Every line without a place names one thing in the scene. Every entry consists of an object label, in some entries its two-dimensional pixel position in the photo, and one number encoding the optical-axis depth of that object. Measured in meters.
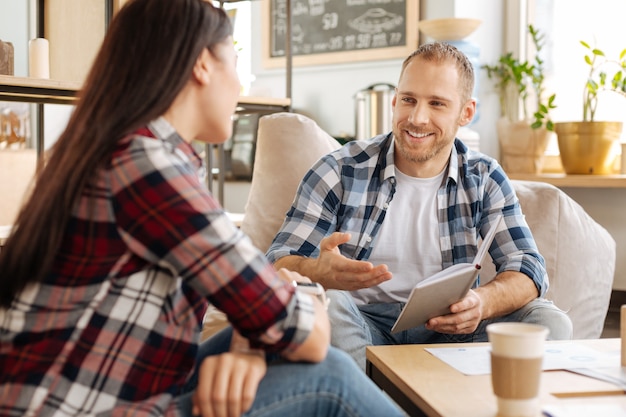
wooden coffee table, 1.12
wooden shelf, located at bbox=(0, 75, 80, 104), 2.43
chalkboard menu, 4.31
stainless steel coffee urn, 4.06
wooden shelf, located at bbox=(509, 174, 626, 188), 3.43
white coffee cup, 0.97
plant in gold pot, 3.52
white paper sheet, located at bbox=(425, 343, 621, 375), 1.31
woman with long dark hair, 0.92
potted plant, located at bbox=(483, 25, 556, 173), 3.75
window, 3.76
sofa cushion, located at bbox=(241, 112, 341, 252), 2.33
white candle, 2.79
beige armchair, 2.29
